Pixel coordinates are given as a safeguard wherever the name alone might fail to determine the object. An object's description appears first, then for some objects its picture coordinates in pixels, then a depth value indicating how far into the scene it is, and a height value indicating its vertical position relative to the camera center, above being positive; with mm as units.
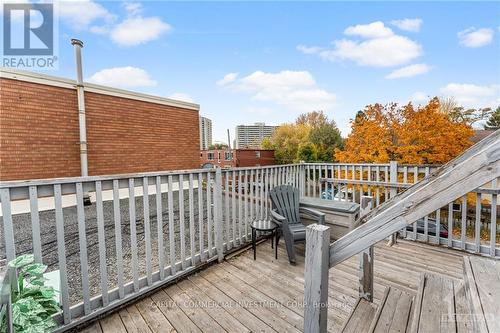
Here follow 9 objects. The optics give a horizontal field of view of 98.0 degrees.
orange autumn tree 8148 +638
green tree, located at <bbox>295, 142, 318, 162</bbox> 21312 +131
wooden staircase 1072 -963
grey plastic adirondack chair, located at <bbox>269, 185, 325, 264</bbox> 2816 -853
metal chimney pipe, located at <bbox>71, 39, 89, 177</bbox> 6354 +1273
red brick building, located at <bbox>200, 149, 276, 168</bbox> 26188 -225
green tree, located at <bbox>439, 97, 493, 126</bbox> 13407 +2609
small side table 2953 -1000
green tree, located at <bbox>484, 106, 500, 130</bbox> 19750 +2815
